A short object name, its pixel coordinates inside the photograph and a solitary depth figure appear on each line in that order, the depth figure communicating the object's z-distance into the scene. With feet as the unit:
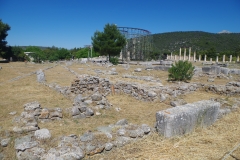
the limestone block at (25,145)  12.37
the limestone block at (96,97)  27.12
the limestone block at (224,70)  64.93
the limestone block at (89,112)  21.59
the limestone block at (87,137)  13.80
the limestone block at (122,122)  18.10
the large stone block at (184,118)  15.11
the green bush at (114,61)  105.86
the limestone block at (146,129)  15.60
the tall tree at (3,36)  121.90
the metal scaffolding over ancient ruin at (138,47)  174.23
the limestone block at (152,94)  28.76
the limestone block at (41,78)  48.22
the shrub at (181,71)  45.80
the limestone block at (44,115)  19.78
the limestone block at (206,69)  68.54
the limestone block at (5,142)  13.59
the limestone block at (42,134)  13.91
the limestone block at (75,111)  21.22
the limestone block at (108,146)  13.29
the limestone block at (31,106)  21.30
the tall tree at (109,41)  114.11
